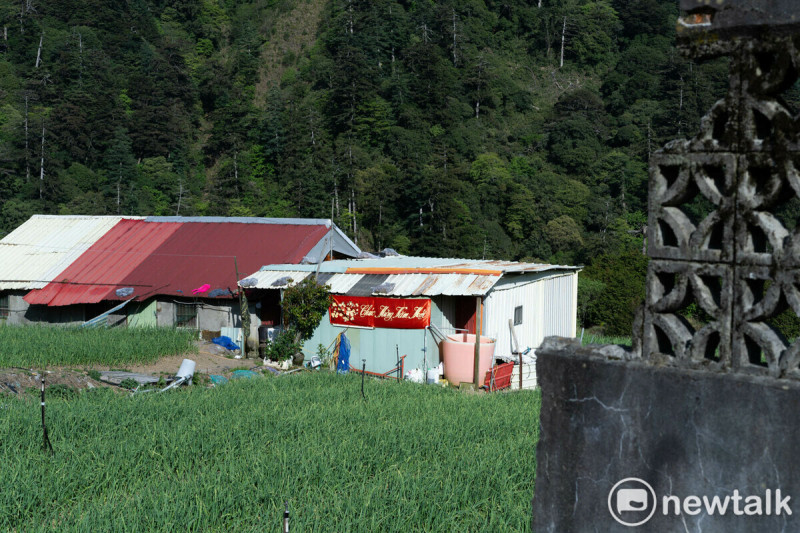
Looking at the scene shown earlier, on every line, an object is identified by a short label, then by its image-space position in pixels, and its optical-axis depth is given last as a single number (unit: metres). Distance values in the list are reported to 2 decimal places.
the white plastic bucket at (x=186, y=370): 14.59
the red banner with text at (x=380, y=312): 17.80
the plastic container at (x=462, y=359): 17.27
